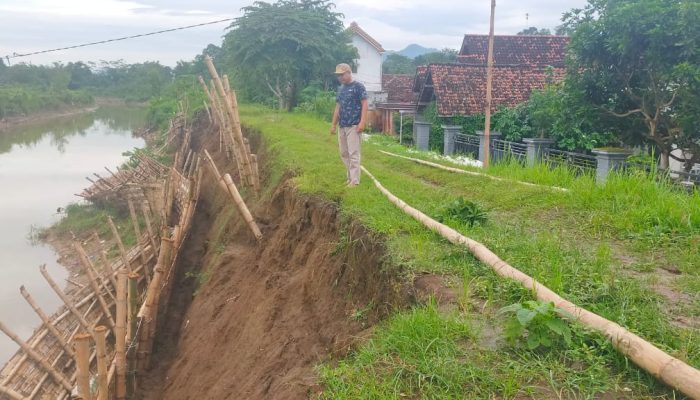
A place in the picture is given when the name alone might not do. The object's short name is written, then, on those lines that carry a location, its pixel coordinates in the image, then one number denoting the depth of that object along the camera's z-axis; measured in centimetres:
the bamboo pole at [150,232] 913
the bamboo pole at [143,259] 910
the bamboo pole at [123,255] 792
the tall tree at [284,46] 2262
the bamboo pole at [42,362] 668
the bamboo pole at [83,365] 429
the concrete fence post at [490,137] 1670
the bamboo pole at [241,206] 832
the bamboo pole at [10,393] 627
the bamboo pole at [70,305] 738
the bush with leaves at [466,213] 539
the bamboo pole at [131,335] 692
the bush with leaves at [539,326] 304
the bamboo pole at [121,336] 603
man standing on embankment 735
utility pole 1050
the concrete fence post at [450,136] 1911
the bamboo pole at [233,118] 971
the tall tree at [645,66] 1011
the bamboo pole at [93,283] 772
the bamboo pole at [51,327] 706
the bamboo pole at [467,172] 662
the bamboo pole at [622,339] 260
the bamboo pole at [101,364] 475
